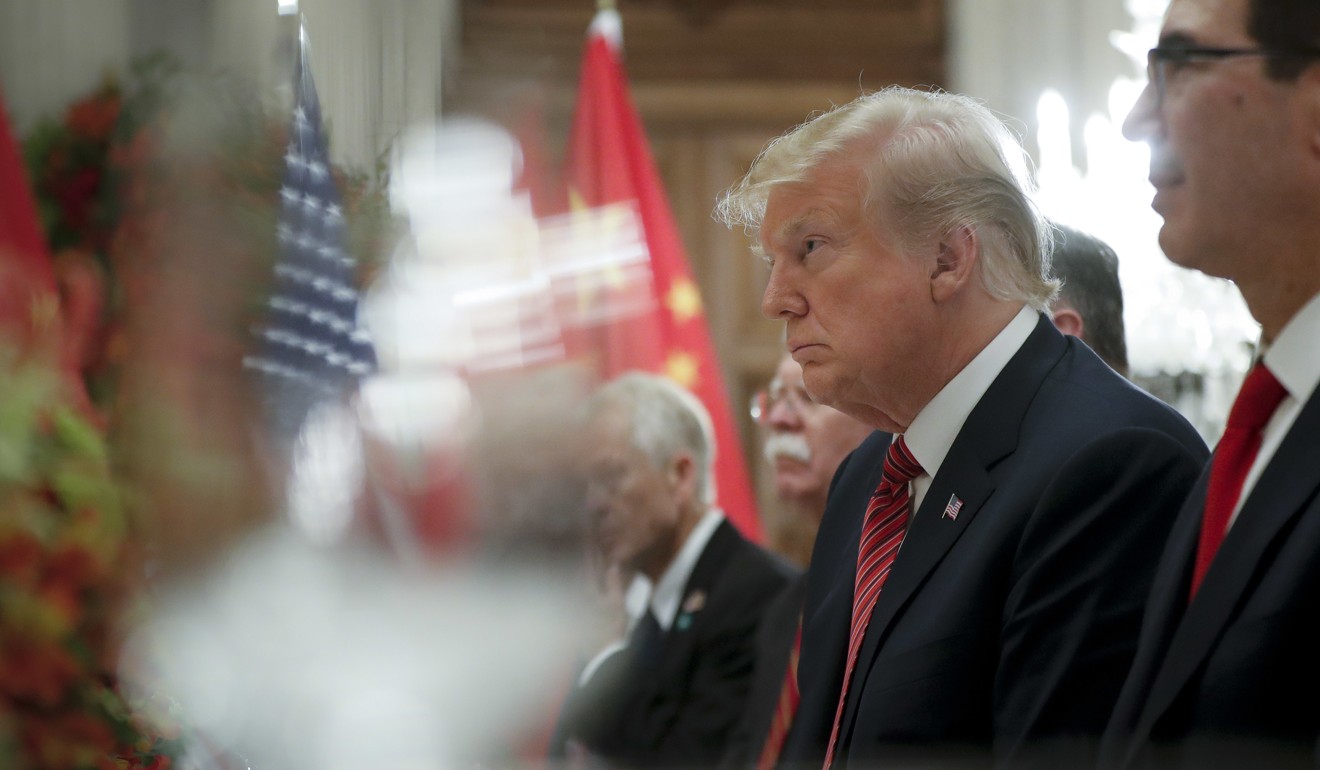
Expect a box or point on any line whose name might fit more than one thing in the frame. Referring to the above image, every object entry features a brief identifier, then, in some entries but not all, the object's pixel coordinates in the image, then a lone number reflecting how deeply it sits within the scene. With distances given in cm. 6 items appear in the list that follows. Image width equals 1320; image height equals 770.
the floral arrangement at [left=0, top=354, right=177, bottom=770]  322
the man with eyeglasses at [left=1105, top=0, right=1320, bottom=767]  314
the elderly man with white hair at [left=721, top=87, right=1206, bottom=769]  336
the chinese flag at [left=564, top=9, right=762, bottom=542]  615
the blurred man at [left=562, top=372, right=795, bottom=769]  426
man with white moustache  407
